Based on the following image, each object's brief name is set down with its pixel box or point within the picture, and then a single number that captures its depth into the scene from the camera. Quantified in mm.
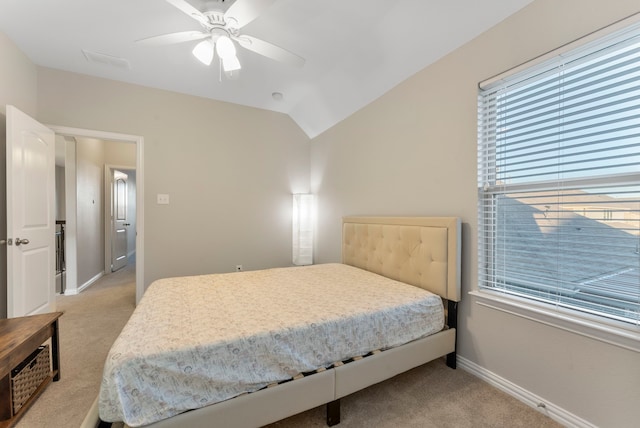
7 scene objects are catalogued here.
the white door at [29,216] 2215
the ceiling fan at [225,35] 1562
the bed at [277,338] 1098
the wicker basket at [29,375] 1471
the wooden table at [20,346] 1377
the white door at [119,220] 5168
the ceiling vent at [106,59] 2615
